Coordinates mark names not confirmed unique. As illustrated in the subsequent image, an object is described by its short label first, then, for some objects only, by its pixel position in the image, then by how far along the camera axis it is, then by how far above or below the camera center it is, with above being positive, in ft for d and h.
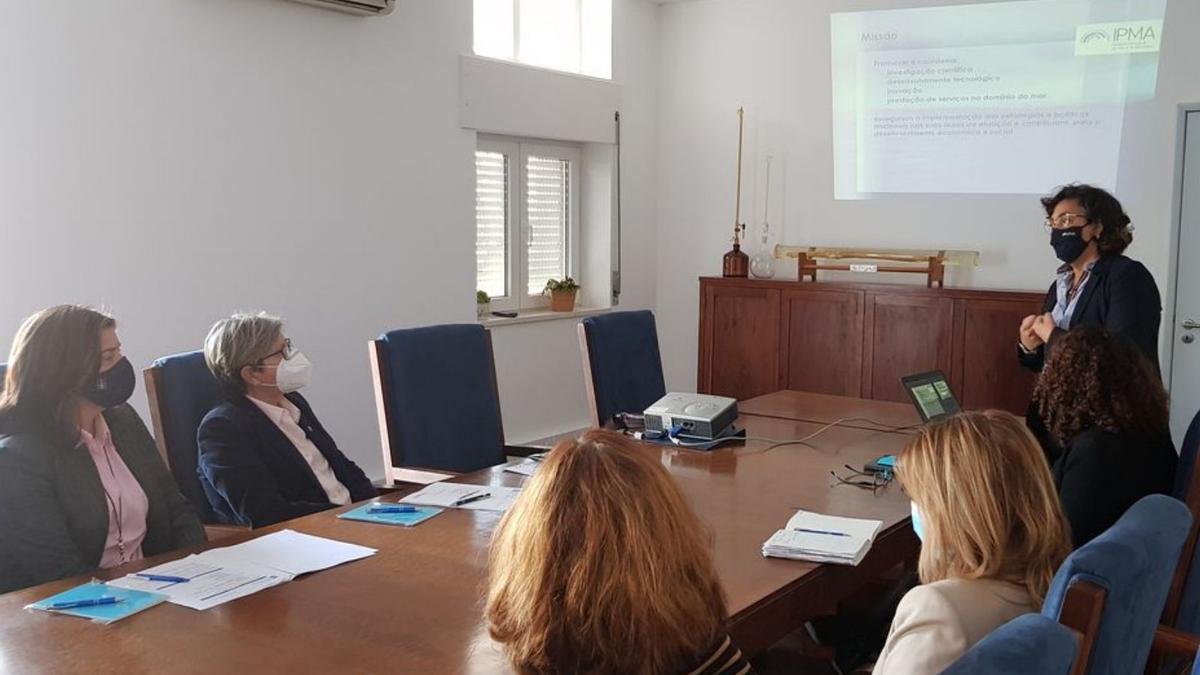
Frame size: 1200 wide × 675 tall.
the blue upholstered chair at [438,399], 10.98 -1.92
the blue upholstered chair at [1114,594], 4.71 -1.64
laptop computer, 11.14 -1.85
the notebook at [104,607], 6.03 -2.20
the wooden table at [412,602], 5.55 -2.24
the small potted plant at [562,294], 21.40 -1.54
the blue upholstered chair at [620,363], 12.89 -1.79
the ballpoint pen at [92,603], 6.17 -2.20
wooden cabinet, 18.52 -2.21
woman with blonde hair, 5.24 -1.59
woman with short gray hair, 8.97 -1.94
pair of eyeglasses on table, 9.31 -2.26
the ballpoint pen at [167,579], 6.64 -2.21
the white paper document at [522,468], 9.80 -2.27
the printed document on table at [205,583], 6.35 -2.21
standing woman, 12.38 -0.72
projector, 10.72 -1.96
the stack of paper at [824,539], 7.29 -2.23
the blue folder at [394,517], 8.07 -2.24
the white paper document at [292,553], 7.01 -2.23
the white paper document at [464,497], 8.58 -2.25
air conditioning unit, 15.87 +3.02
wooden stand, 19.25 -0.94
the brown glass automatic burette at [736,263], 21.45 -0.93
